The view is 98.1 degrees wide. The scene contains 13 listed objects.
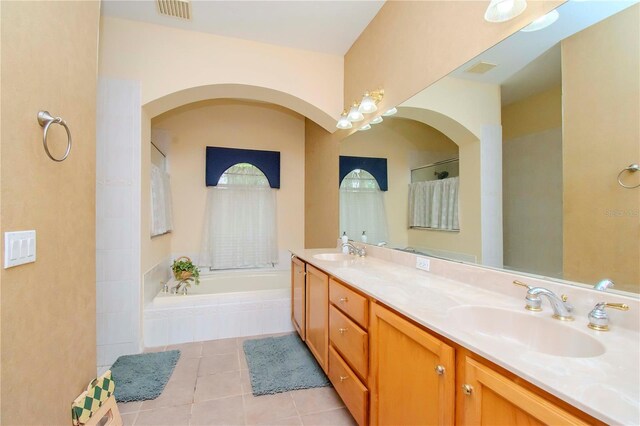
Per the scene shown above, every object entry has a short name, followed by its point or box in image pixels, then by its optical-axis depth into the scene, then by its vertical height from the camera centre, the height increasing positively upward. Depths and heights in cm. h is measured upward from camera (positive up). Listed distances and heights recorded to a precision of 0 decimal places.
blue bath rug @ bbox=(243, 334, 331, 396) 192 -118
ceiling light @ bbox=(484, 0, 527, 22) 117 +87
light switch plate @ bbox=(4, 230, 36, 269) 80 -10
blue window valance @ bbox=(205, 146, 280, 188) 374 +74
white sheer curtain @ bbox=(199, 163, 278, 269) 377 -11
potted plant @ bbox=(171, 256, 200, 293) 310 -65
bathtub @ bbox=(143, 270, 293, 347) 255 -99
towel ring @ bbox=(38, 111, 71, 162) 93 +32
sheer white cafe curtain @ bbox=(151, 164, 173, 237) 283 +14
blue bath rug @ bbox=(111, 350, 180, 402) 183 -118
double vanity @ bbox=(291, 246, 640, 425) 59 -39
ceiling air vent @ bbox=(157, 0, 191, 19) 214 +164
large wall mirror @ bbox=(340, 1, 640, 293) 91 +27
